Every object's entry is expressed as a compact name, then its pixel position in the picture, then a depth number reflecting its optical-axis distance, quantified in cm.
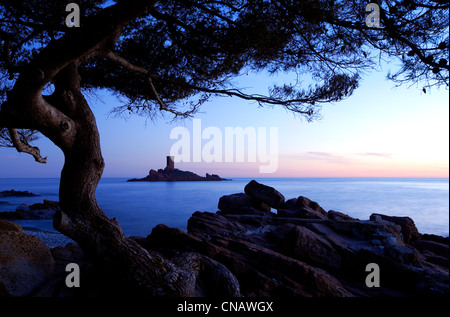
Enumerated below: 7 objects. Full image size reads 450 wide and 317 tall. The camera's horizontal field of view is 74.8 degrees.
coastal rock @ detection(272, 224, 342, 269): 424
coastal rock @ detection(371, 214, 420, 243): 721
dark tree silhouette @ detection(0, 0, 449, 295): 257
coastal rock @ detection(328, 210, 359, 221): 711
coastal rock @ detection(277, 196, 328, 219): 699
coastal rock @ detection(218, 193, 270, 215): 875
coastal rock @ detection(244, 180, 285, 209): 873
